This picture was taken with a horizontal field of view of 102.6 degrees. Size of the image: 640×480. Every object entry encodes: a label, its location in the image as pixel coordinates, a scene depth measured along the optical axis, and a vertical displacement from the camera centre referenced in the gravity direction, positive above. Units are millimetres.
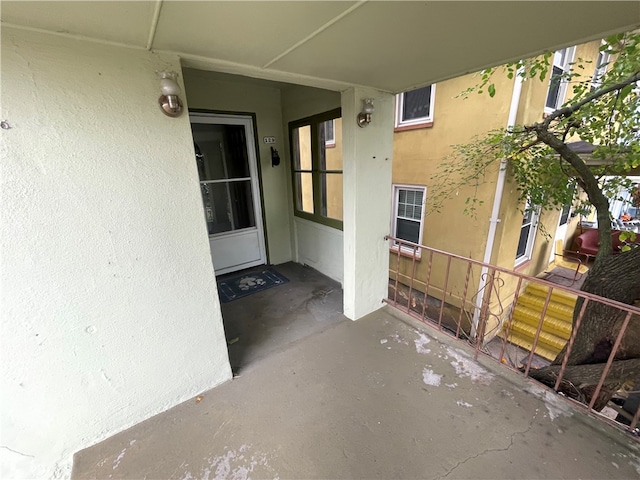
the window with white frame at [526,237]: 4957 -1558
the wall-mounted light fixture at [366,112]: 1933 +358
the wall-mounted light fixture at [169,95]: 1226 +334
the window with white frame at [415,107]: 4320 +893
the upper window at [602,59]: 4996 +1843
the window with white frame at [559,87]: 4215 +1119
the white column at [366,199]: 2039 -314
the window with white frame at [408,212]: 4816 -973
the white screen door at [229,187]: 3131 -279
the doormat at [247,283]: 3068 -1474
